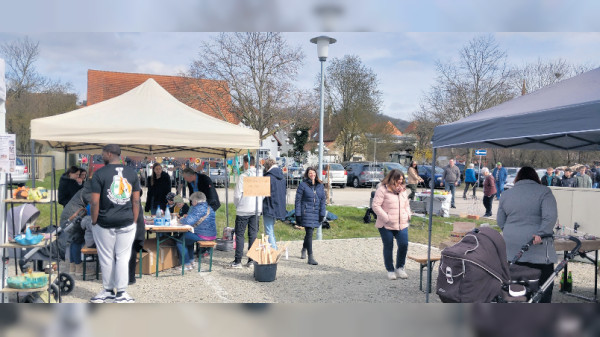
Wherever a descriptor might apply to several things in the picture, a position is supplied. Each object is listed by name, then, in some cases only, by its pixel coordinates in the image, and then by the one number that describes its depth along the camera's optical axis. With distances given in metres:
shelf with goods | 5.03
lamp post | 9.51
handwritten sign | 7.06
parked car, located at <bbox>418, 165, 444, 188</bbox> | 27.14
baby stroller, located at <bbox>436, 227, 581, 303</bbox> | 4.19
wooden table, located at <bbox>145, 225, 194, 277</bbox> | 6.75
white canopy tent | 6.26
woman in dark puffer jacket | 7.73
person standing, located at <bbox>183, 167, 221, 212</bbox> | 8.06
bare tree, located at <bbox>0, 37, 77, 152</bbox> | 25.80
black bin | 6.80
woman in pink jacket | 6.73
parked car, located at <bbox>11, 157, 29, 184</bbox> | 14.98
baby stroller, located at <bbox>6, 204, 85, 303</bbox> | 5.68
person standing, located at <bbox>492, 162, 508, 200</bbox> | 18.56
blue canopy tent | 3.88
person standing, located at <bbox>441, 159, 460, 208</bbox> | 16.53
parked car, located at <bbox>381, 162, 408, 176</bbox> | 27.21
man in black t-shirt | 5.38
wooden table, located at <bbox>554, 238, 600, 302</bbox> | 5.77
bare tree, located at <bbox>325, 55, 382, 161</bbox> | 41.41
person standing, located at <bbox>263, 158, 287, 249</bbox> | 7.60
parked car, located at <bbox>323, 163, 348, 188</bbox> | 26.25
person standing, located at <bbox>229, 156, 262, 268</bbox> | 7.32
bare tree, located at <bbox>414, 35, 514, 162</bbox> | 29.83
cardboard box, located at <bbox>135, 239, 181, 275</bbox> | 7.04
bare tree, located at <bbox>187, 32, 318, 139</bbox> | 26.83
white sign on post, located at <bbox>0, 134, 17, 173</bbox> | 4.73
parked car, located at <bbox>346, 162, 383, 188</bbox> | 27.36
